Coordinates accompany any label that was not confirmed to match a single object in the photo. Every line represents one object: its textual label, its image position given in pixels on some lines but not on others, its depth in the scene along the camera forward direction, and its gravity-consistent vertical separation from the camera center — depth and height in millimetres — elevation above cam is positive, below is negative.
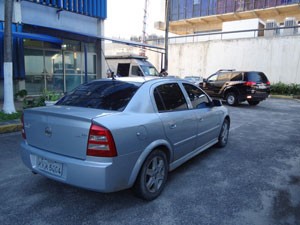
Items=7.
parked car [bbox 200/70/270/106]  11672 -295
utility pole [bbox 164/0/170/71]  15977 +2588
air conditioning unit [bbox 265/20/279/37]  19469 +4093
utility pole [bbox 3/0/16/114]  6938 +220
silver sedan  2557 -651
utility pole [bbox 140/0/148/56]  32500 +7519
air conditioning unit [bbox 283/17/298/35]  18312 +3799
